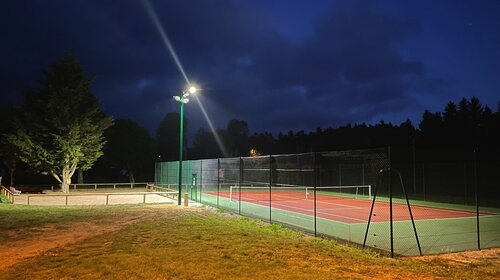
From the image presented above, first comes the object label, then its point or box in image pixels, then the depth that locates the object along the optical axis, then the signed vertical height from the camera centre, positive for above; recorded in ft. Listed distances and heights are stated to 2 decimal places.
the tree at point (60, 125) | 115.96 +11.24
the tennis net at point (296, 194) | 102.51 -8.23
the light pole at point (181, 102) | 72.68 +11.00
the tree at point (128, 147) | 212.23 +8.60
